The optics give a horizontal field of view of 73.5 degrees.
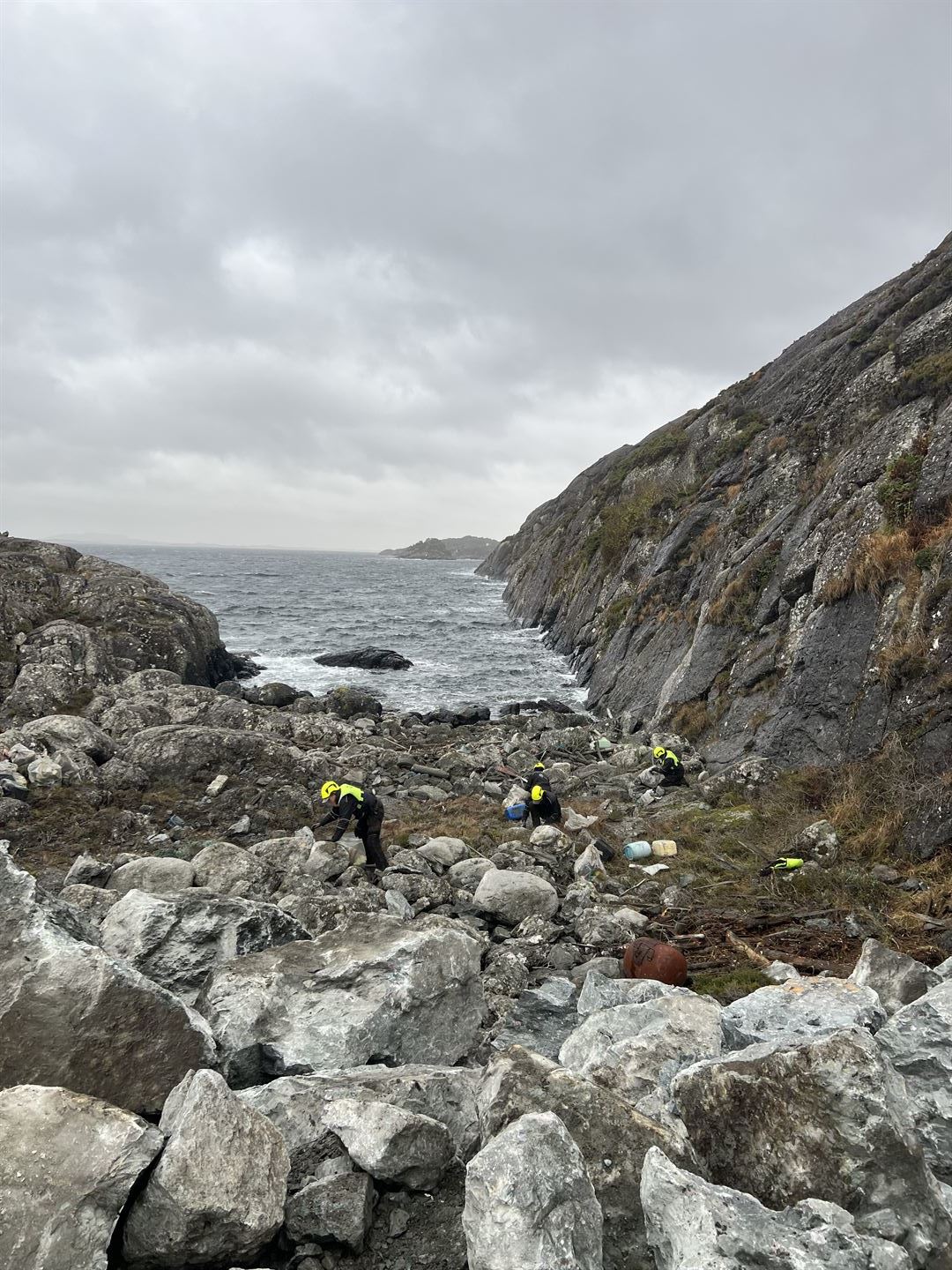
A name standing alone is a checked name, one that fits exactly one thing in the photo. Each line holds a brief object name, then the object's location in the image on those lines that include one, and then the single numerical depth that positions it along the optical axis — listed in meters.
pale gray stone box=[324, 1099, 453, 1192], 3.11
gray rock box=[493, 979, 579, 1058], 5.35
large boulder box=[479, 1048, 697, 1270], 2.71
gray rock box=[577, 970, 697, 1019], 5.25
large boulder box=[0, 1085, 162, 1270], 2.44
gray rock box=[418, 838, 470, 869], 10.28
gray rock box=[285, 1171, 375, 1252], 2.91
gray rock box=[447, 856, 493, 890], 9.28
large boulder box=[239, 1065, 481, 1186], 3.30
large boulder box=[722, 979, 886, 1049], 3.88
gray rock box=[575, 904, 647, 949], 7.46
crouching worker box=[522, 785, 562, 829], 12.31
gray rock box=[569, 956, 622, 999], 6.52
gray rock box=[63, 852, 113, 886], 8.52
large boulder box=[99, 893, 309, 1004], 4.85
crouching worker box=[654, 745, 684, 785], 14.08
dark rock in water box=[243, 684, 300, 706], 24.39
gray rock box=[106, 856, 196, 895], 7.47
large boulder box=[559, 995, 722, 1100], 3.80
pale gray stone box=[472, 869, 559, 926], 8.13
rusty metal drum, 6.18
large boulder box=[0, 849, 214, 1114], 3.39
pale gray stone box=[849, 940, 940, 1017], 4.52
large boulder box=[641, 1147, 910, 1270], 2.29
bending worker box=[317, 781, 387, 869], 10.08
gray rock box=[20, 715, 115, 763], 14.14
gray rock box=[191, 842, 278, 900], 7.96
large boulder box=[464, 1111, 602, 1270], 2.40
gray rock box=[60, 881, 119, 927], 6.58
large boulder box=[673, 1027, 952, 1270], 2.73
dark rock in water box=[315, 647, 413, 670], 34.69
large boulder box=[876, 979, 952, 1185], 3.23
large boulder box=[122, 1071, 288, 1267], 2.64
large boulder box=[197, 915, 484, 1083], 4.21
